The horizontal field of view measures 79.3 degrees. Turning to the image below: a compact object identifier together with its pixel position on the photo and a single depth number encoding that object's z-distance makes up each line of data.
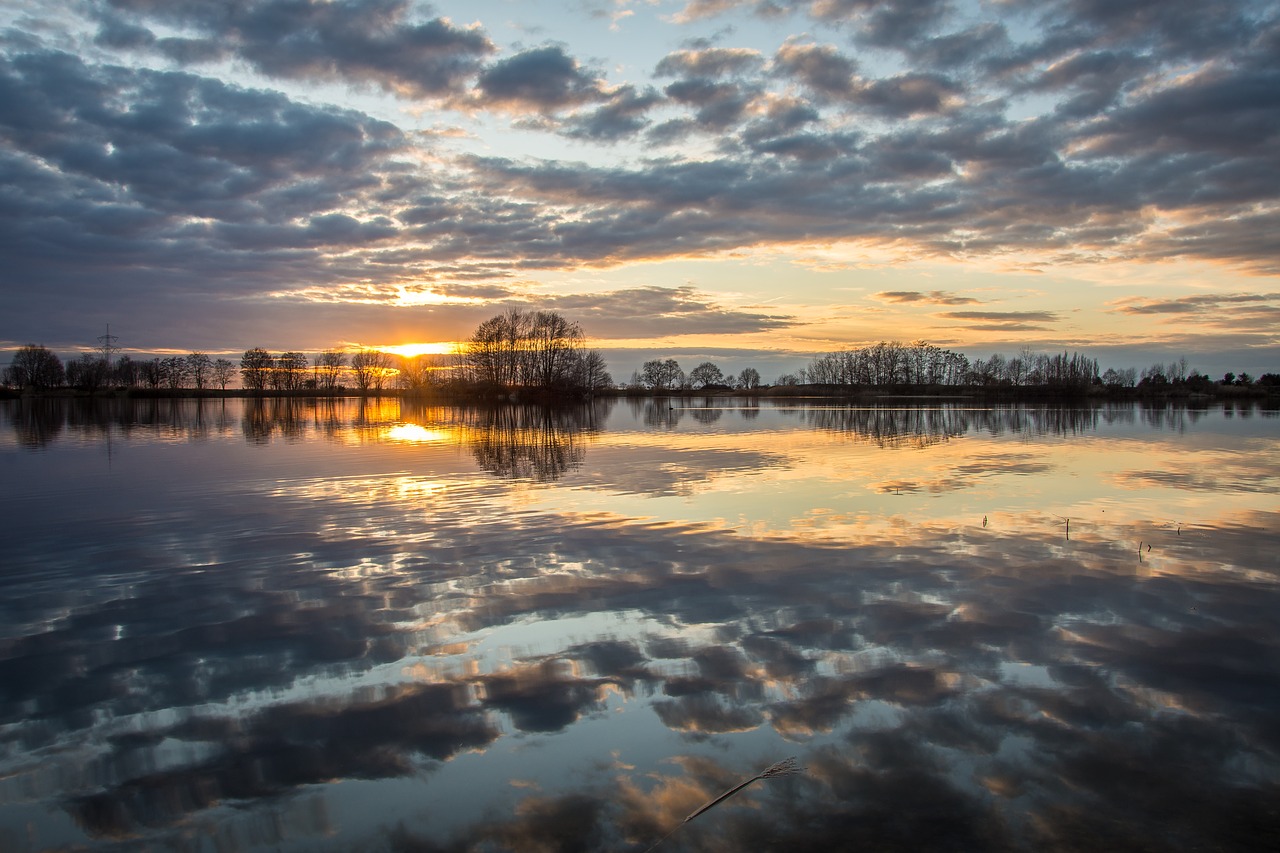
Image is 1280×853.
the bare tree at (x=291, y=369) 169.38
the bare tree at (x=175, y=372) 162.50
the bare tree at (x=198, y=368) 167.62
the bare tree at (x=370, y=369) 170.75
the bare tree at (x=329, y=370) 170.89
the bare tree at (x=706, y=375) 187.75
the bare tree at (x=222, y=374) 171.50
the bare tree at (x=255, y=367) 162.88
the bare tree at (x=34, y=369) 142.62
